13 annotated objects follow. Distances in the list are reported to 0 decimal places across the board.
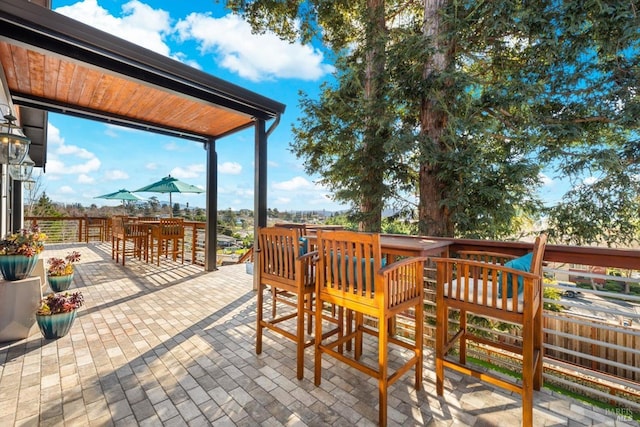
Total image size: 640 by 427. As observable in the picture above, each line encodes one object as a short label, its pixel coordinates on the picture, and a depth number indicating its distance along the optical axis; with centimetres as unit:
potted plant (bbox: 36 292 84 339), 258
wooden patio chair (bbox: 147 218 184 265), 594
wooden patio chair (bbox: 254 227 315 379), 215
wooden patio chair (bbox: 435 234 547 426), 156
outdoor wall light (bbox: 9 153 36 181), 350
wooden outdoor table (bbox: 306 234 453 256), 211
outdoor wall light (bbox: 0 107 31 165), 256
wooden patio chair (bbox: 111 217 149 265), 597
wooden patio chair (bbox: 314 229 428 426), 170
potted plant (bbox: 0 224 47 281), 258
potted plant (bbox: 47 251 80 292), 363
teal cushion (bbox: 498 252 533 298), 177
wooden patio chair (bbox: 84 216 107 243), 1007
